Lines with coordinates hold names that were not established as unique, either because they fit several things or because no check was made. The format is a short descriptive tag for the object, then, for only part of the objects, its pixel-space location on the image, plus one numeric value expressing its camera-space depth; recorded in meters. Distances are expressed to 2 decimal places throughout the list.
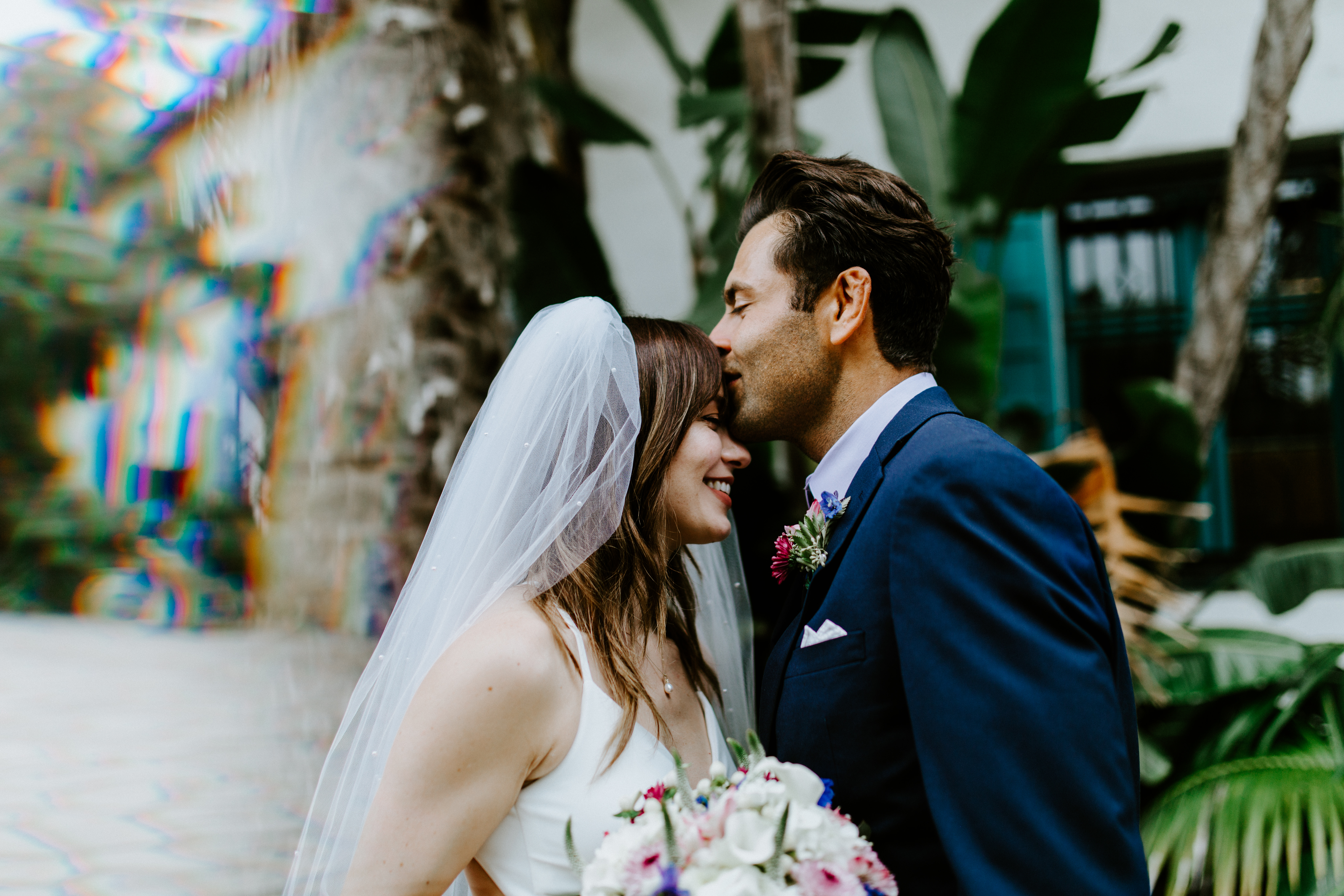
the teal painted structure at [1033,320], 4.62
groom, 1.17
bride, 1.42
